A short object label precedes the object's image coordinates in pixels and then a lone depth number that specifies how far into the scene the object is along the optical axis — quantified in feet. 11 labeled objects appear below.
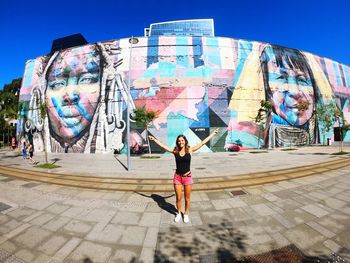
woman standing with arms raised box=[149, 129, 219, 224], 13.85
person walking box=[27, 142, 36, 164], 50.86
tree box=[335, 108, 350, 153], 68.18
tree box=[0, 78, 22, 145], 65.16
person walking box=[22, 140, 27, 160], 59.79
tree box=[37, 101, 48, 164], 48.28
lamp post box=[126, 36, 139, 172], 38.74
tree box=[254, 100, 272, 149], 76.69
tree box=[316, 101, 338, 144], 67.35
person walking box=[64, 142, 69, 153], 84.37
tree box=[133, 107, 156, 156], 67.31
